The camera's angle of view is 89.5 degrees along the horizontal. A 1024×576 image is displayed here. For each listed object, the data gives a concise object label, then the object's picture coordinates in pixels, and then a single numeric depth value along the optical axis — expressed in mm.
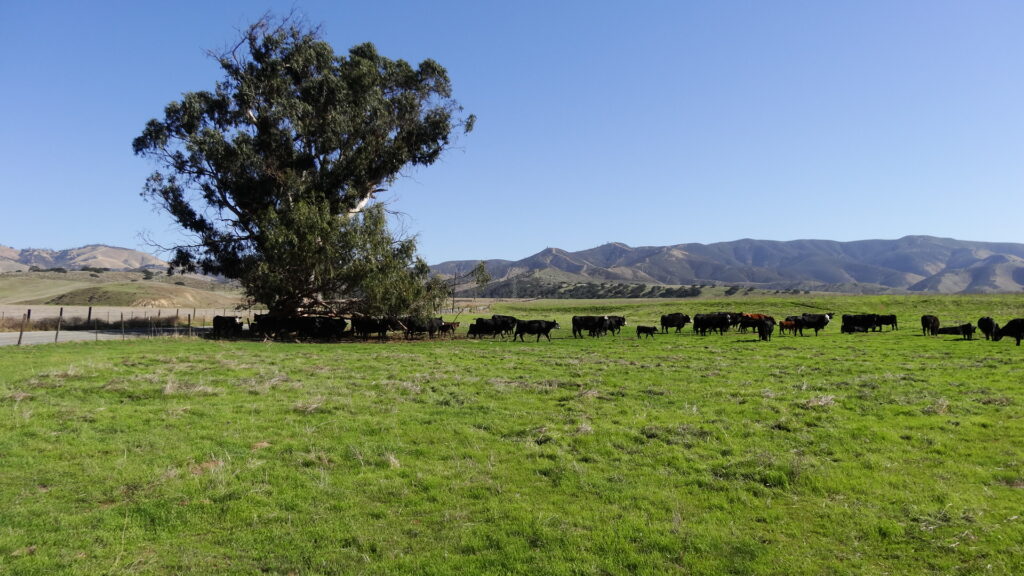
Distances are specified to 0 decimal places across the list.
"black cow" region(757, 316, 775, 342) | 34062
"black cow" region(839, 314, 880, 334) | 39625
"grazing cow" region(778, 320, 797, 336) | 39462
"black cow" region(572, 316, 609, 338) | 40688
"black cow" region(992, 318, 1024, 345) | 28719
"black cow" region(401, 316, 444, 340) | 40281
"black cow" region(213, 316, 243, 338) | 35588
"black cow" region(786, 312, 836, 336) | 38188
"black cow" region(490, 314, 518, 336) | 41469
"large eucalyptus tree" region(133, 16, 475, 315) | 34594
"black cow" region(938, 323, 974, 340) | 32500
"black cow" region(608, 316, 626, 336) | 41750
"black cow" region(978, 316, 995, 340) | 31844
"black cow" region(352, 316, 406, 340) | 39531
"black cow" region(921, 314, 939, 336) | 35969
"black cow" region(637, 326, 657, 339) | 38753
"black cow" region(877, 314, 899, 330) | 42344
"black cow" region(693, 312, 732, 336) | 39969
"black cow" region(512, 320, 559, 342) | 39062
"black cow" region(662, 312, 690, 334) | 42812
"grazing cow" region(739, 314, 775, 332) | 40528
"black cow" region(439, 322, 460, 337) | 42281
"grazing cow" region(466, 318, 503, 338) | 41562
